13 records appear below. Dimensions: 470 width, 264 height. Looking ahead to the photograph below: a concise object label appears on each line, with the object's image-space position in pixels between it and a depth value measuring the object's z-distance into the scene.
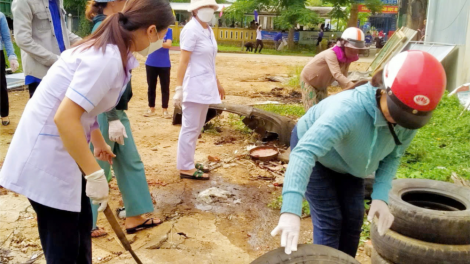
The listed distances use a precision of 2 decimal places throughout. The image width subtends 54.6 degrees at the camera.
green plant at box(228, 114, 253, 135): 7.00
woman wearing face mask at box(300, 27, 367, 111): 5.20
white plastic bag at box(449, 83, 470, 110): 7.17
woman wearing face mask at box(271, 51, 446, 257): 1.79
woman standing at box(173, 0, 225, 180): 4.53
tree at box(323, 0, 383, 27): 26.23
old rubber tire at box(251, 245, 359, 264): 1.82
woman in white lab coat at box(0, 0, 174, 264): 1.79
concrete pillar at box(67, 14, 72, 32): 27.82
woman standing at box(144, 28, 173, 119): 7.06
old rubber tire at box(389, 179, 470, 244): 2.77
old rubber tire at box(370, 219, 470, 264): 2.77
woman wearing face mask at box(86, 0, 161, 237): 3.16
